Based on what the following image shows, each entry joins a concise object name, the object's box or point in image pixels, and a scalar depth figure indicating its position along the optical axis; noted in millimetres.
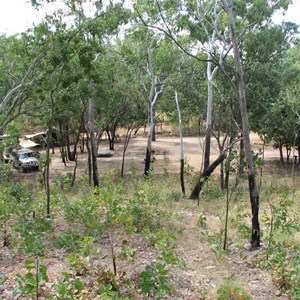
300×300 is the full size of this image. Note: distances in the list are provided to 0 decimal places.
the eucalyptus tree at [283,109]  17531
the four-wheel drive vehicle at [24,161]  26188
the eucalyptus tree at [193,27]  14133
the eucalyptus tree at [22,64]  10258
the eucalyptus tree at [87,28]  9953
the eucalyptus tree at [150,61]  19734
